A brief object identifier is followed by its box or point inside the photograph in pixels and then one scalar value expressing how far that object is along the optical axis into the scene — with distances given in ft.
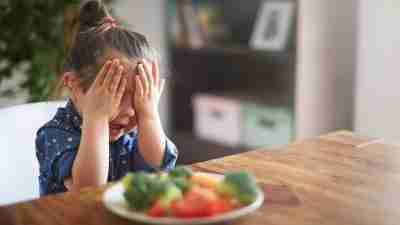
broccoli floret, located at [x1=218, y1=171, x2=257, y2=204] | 4.58
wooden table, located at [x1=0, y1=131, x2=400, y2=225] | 4.68
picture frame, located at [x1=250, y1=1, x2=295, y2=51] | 11.82
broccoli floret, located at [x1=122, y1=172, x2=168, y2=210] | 4.47
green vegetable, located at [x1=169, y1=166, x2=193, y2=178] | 4.65
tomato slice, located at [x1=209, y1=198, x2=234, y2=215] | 4.47
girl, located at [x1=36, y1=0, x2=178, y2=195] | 5.55
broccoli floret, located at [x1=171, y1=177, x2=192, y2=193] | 4.52
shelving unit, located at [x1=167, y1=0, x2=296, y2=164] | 12.34
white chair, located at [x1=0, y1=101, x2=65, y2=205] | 6.35
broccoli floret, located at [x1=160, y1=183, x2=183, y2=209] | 4.45
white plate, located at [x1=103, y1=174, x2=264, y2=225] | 4.42
